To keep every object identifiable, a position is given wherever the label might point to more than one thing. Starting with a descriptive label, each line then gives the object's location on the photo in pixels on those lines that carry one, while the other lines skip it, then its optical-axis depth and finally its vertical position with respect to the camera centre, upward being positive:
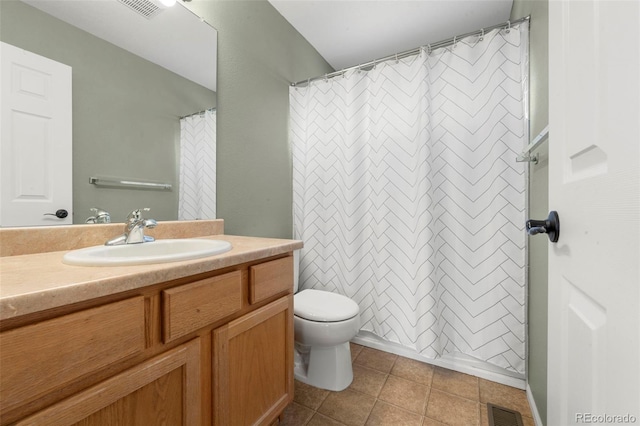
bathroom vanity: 0.49 -0.32
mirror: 0.95 +0.56
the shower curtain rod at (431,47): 1.46 +1.02
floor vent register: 1.25 -0.99
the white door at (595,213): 0.34 +0.00
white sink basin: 0.69 -0.13
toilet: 1.42 -0.67
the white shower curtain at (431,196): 1.51 +0.10
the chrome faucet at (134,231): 1.01 -0.08
